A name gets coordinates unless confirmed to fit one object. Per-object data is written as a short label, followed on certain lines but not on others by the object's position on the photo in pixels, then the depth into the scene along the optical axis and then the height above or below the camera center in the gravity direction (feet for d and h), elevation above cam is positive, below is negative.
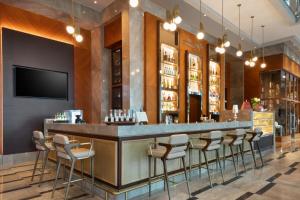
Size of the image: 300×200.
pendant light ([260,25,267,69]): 26.53 +8.44
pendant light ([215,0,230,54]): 17.68 +4.43
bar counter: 10.48 -2.38
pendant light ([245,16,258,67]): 22.95 +4.07
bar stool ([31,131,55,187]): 13.33 -2.66
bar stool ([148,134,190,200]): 10.25 -2.39
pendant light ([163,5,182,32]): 13.49 +4.95
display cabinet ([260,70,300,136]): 34.71 +0.87
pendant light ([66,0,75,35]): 14.88 +4.77
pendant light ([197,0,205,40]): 15.78 +4.71
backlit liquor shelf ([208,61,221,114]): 26.65 +1.57
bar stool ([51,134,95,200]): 10.49 -2.50
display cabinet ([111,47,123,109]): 20.29 +2.06
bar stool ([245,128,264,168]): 17.26 -2.79
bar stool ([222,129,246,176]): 15.34 -2.69
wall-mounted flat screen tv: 19.58 +1.64
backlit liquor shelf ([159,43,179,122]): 20.17 +1.82
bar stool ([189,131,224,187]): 13.01 -2.58
